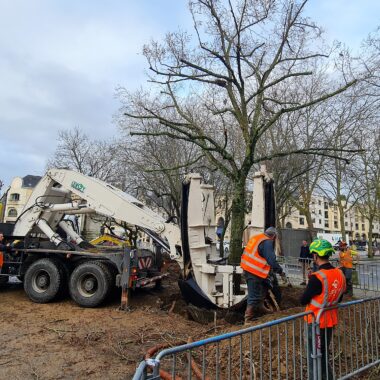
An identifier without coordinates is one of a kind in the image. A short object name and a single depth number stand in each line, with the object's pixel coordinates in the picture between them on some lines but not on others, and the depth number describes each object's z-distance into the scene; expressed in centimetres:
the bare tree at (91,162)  3135
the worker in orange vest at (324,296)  423
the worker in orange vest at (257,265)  632
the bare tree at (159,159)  2117
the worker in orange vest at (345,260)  1180
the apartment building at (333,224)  9094
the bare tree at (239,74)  1092
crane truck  774
